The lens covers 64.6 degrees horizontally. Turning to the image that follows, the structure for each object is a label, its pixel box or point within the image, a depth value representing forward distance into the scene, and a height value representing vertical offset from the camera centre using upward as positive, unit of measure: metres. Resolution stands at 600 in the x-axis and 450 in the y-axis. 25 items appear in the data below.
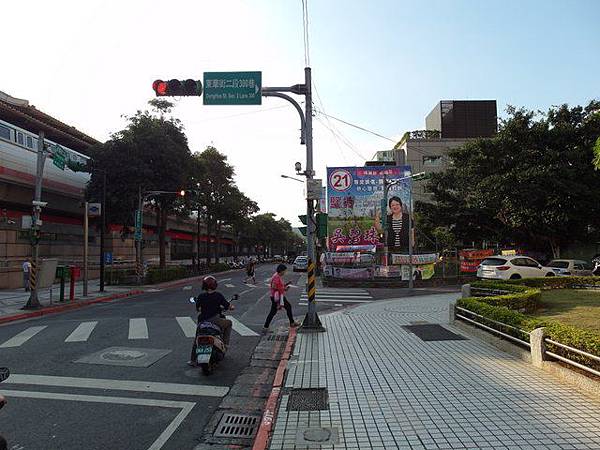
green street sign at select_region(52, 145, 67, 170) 17.73 +3.63
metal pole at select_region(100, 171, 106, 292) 25.59 -0.48
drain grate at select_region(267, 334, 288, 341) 11.41 -2.15
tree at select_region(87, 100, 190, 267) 33.50 +6.24
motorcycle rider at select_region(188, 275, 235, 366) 8.47 -1.02
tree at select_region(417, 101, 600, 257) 30.94 +4.35
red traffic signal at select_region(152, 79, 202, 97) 10.48 +3.66
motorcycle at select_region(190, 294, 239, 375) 7.73 -1.57
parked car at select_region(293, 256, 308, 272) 53.44 -1.75
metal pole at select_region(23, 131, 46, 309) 17.55 +0.59
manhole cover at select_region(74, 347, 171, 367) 8.65 -2.02
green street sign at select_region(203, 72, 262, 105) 11.17 +3.86
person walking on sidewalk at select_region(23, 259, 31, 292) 24.82 -1.10
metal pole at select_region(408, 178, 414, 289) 25.90 -0.93
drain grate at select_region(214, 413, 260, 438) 5.59 -2.16
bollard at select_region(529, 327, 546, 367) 7.61 -1.65
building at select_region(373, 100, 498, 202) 59.66 +14.38
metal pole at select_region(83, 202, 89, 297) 22.95 -0.17
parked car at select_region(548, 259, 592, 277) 28.77 -1.41
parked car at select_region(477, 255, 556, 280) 24.20 -1.13
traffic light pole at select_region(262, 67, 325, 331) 12.18 +2.13
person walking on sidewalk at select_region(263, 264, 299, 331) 12.22 -1.11
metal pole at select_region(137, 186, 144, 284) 32.12 +0.09
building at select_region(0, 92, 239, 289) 27.81 +3.88
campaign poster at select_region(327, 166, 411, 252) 41.00 +4.10
